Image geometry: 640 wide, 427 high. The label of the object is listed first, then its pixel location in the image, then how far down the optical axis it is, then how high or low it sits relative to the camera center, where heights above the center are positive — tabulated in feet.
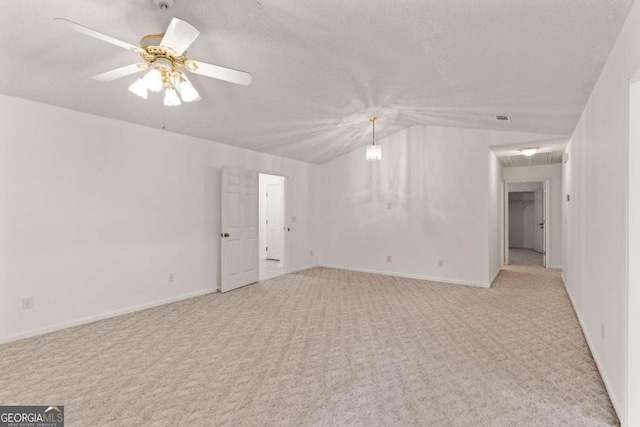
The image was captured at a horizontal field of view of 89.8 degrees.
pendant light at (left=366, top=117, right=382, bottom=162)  16.88 +3.27
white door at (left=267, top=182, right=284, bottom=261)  27.09 -0.59
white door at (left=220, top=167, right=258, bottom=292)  16.75 -0.77
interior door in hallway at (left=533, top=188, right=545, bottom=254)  32.65 -0.38
